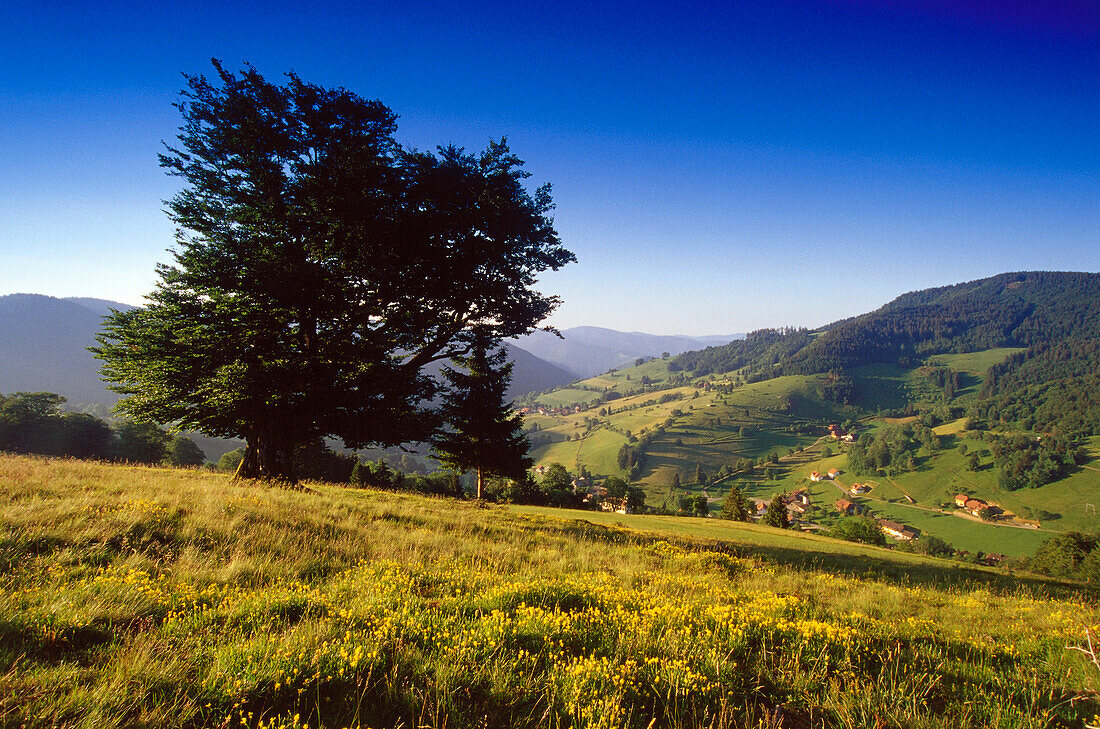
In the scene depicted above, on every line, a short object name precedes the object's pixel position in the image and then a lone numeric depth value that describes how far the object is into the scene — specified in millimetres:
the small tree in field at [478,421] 26984
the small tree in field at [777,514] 53500
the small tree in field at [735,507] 55125
